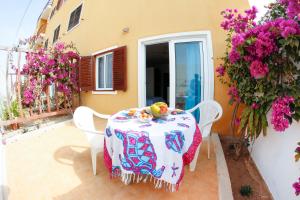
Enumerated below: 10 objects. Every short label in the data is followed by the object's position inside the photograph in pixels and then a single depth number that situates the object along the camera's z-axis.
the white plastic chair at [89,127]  2.81
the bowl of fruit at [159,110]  2.65
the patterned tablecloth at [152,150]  2.03
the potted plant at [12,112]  4.93
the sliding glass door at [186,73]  4.69
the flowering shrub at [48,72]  5.59
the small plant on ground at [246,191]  2.49
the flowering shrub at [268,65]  1.99
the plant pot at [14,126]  5.04
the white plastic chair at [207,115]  3.04
